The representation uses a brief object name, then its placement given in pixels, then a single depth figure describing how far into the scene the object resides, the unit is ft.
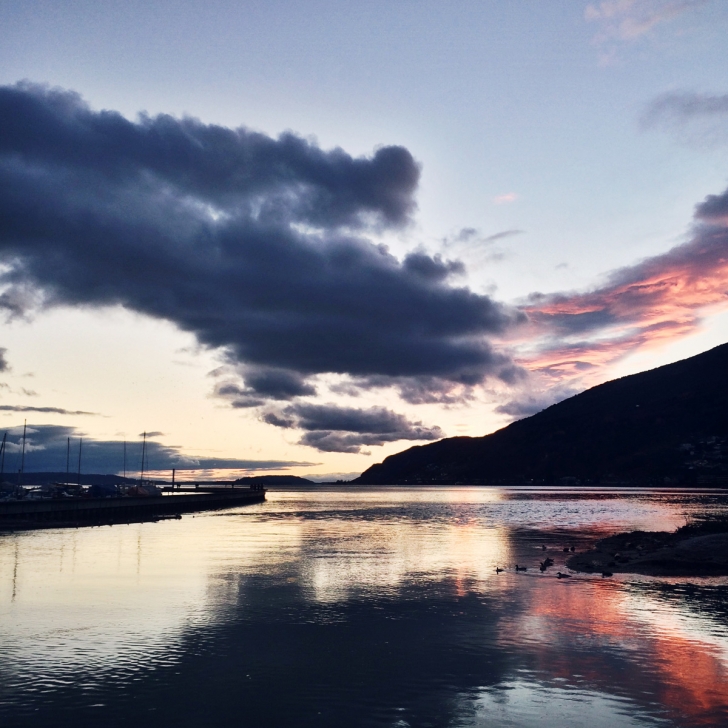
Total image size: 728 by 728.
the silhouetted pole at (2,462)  453.70
